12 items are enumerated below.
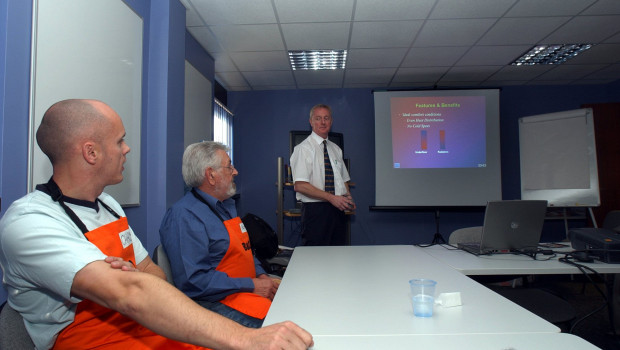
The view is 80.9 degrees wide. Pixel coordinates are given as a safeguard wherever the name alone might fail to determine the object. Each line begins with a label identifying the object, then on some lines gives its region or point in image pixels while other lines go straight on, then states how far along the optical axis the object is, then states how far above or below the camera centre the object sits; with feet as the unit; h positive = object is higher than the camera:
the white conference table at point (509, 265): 5.68 -1.24
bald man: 2.72 -0.61
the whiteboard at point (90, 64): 5.50 +2.37
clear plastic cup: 3.57 -1.07
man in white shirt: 9.26 +0.14
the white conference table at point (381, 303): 3.28 -1.23
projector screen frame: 15.94 +0.55
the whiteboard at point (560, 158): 13.74 +1.20
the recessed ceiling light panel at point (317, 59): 13.79 +5.21
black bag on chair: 9.16 -1.24
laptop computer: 6.56 -0.69
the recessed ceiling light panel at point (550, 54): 13.39 +5.21
